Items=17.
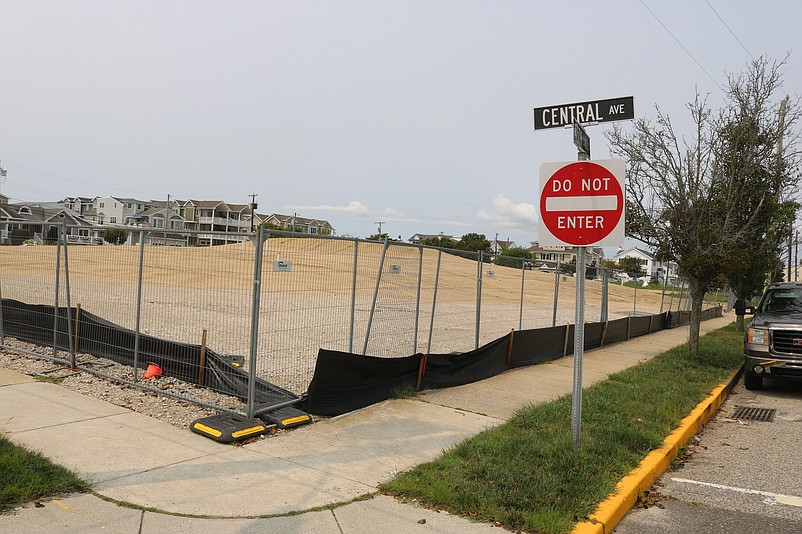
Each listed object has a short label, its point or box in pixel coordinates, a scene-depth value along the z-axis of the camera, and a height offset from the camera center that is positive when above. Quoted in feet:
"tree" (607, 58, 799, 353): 39.45 +4.90
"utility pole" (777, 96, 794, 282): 40.14 +8.98
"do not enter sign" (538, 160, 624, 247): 17.70 +1.78
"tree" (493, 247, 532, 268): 317.38 +4.58
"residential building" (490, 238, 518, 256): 523.46 +14.02
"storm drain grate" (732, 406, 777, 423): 28.50 -6.50
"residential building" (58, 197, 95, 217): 379.10 +19.84
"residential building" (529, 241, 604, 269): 316.93 +5.08
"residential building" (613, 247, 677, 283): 412.93 +5.66
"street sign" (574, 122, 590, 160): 18.30 +3.67
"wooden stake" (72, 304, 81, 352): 29.07 -3.81
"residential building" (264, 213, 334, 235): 397.39 +17.95
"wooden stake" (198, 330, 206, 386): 24.14 -4.44
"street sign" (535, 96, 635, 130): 18.10 +4.53
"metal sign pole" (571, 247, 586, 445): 18.19 -2.23
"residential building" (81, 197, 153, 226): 357.41 +16.49
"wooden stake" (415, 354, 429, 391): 27.25 -4.88
